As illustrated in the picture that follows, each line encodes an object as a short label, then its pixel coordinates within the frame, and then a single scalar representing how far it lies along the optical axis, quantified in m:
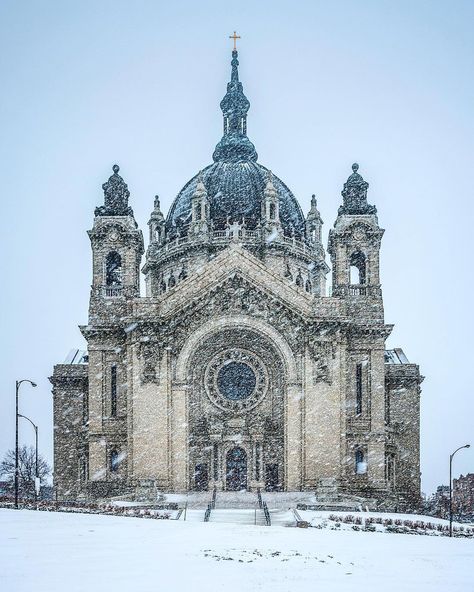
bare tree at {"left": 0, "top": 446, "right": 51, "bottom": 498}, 90.56
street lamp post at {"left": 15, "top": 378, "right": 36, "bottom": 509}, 44.05
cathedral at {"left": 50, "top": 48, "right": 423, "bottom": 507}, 58.22
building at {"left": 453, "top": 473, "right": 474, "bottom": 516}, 120.69
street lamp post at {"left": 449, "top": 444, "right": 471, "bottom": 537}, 51.29
